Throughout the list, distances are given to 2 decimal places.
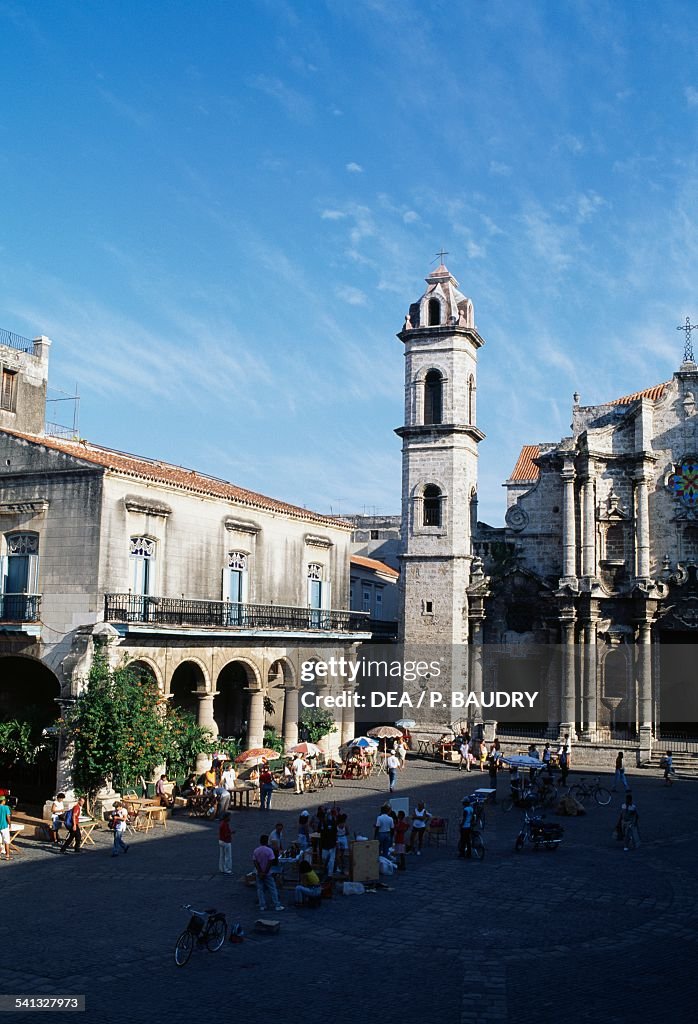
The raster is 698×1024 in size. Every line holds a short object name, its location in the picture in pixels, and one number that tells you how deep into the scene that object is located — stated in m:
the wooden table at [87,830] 23.47
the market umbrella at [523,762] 29.31
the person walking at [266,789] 27.44
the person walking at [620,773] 31.72
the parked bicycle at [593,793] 30.91
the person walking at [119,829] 22.09
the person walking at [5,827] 21.86
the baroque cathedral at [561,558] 42.34
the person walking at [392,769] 30.90
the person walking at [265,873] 17.47
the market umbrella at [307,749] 31.25
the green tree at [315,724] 37.77
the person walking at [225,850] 20.19
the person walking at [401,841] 21.69
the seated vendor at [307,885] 18.27
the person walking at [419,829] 23.33
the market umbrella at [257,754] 29.47
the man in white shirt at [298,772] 30.58
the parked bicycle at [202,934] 14.74
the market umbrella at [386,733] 36.50
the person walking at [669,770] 34.03
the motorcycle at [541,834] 23.34
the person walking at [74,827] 22.33
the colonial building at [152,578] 28.31
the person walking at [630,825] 23.75
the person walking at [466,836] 22.52
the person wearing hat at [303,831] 20.91
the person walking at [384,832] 21.59
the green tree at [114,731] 26.12
